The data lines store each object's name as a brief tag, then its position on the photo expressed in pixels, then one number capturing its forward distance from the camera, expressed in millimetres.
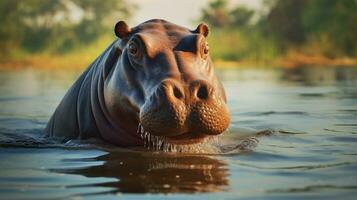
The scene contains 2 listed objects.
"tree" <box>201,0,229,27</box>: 95375
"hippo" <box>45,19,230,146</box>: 7992
